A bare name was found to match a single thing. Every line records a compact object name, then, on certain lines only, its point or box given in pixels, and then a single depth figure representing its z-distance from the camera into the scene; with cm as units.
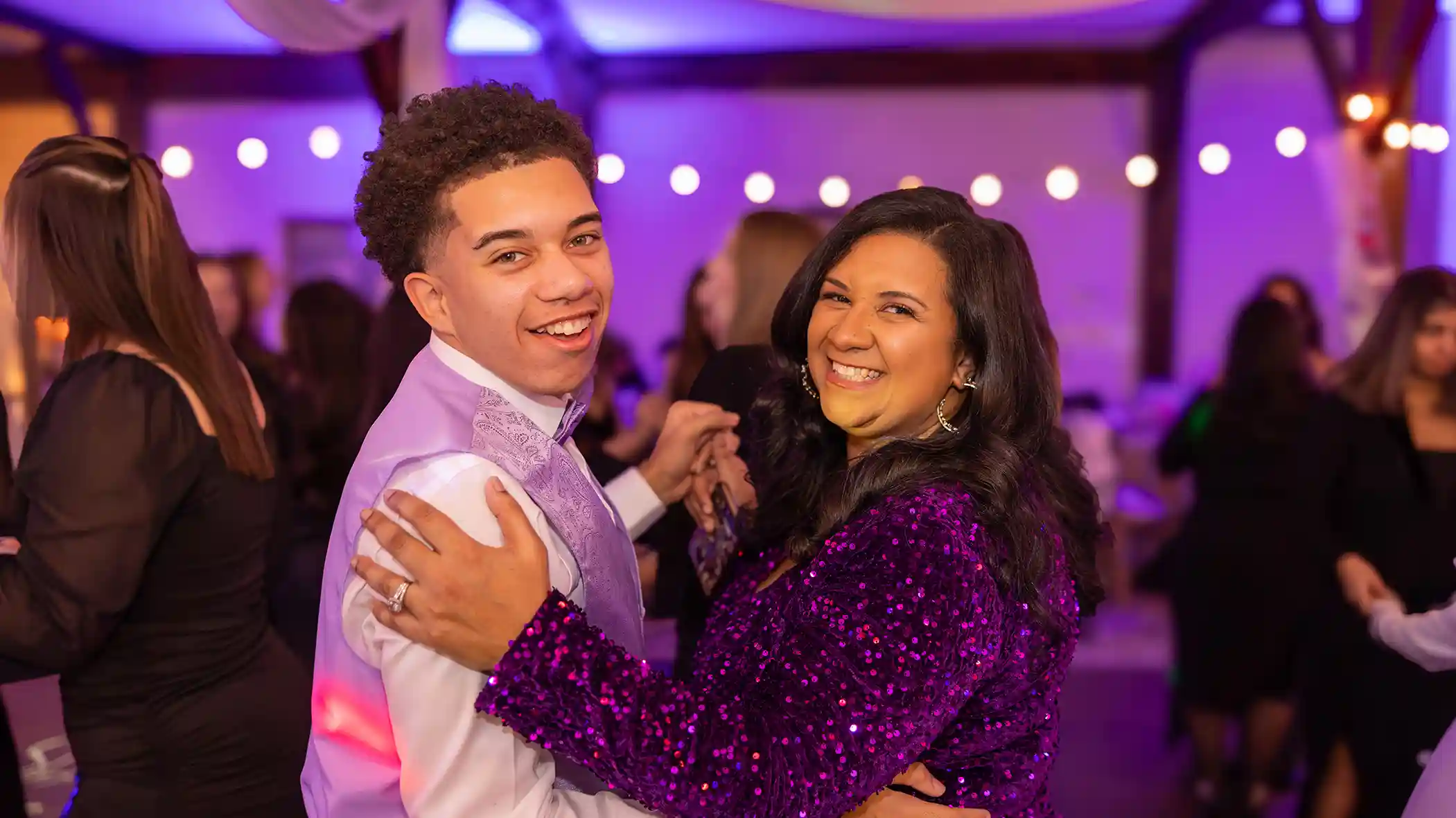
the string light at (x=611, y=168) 498
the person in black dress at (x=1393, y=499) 281
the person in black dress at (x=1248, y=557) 357
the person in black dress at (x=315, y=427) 319
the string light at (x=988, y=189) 752
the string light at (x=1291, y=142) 691
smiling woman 111
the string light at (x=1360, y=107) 585
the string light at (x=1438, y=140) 597
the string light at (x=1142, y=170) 735
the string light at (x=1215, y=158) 710
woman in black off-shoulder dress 156
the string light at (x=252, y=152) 641
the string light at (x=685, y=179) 751
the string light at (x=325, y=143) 655
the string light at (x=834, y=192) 772
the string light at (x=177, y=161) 662
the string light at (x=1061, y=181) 760
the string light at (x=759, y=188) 747
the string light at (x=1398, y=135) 583
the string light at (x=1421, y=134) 599
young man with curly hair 114
